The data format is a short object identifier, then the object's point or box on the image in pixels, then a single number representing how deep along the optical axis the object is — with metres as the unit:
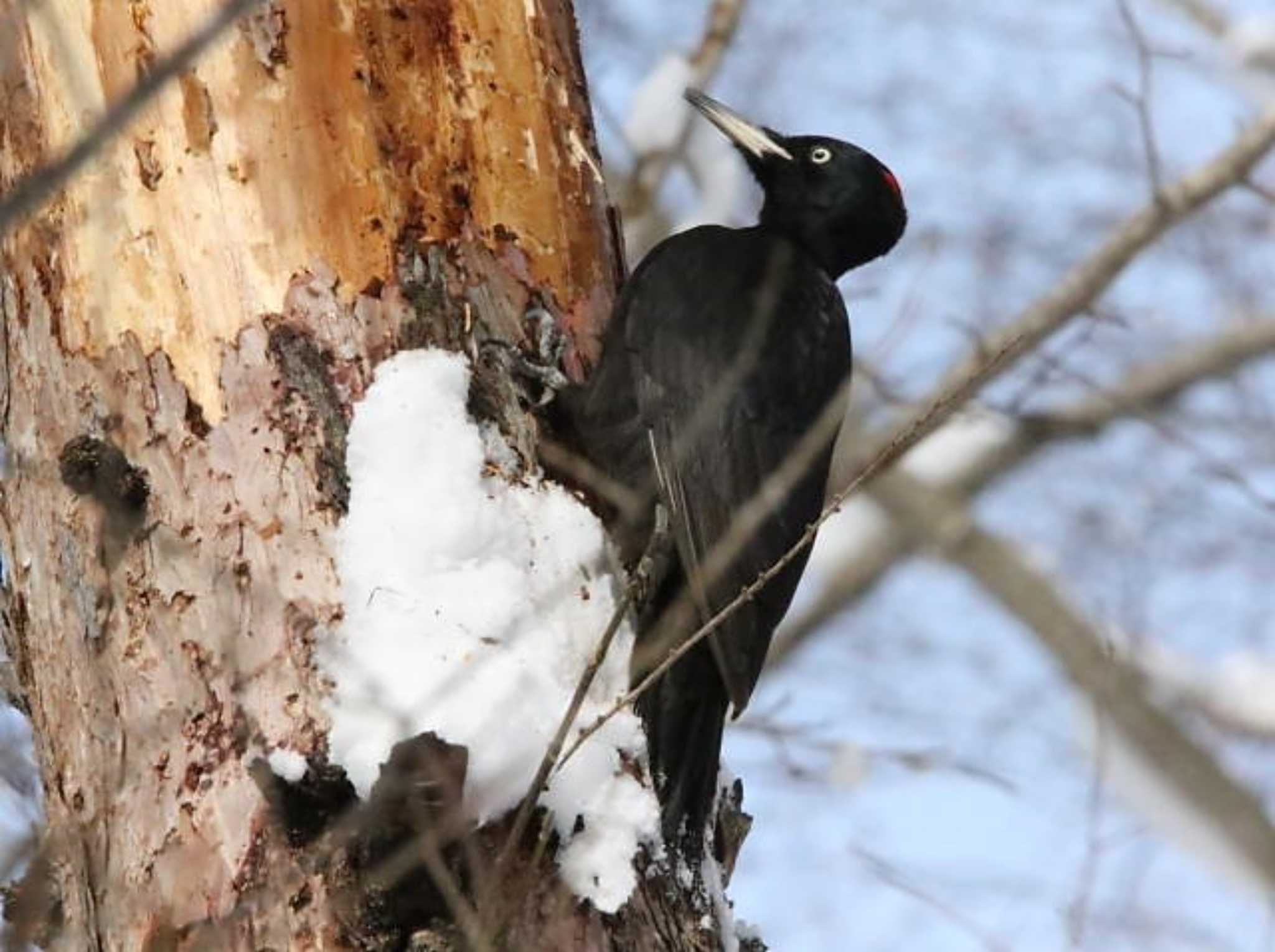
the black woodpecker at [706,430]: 6.65
